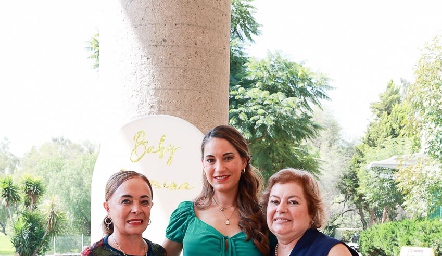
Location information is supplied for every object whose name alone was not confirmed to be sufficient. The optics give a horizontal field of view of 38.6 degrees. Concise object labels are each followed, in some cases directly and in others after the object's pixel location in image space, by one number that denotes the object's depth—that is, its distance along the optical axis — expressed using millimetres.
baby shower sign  2984
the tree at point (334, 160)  22266
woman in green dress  2084
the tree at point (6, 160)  17844
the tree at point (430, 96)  11391
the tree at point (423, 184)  12477
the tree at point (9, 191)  10100
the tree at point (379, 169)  21234
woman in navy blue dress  1898
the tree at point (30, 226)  10297
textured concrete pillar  3254
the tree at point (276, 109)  11391
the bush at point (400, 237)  10289
